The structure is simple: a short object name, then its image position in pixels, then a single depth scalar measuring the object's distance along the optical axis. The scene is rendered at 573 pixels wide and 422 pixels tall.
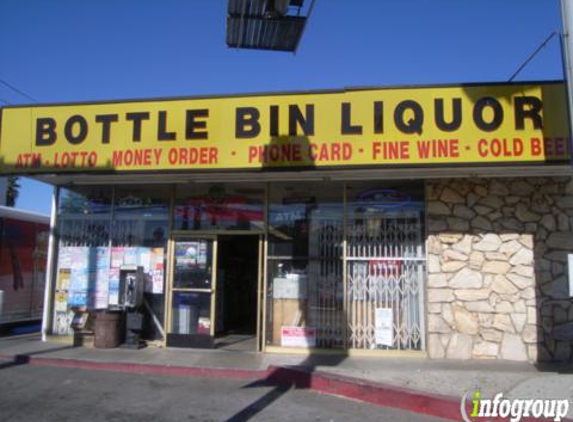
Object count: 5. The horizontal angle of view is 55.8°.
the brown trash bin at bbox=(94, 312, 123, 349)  10.39
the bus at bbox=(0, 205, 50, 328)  12.54
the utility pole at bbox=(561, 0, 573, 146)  5.57
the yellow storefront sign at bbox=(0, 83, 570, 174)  8.79
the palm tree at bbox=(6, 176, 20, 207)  47.62
